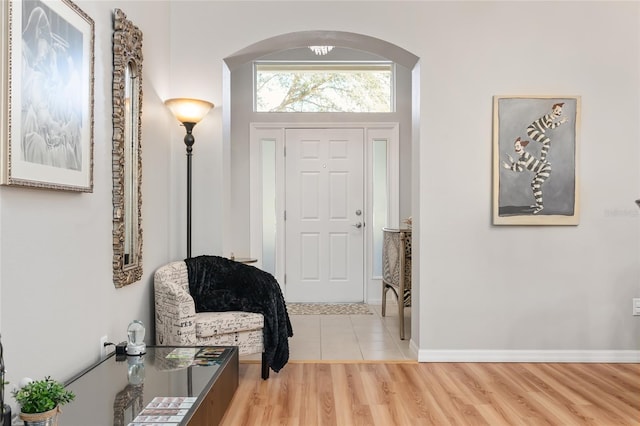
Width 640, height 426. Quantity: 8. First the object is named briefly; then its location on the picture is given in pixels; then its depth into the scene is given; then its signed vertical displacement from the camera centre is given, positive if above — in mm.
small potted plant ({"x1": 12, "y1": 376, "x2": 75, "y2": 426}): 1505 -611
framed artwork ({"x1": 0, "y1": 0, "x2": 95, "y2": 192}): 1633 +420
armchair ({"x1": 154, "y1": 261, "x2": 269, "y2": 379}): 2760 -678
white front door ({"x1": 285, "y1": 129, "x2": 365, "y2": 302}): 5496 -84
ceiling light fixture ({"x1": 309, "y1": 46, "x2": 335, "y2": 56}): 4718 +1545
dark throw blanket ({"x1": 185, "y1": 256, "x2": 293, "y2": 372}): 2990 -552
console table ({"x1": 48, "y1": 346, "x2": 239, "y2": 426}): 1790 -761
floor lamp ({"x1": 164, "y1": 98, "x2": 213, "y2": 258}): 3164 +608
